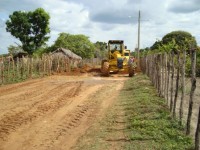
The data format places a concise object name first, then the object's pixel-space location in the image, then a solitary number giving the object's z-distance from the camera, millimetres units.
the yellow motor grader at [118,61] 31641
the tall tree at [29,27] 55062
